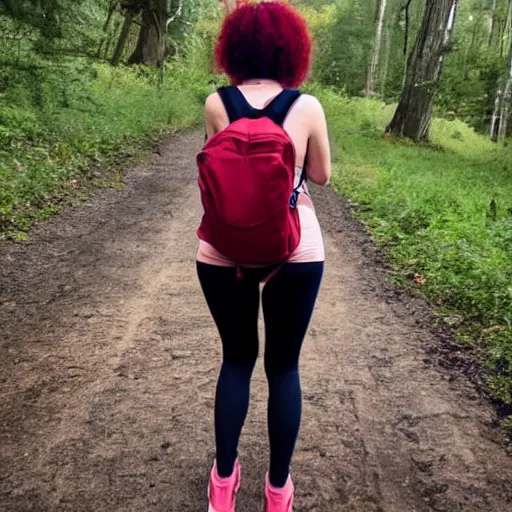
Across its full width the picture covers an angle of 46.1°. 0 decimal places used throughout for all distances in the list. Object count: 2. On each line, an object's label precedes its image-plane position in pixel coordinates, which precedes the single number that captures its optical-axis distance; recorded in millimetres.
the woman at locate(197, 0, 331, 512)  2201
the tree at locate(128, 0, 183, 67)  20234
